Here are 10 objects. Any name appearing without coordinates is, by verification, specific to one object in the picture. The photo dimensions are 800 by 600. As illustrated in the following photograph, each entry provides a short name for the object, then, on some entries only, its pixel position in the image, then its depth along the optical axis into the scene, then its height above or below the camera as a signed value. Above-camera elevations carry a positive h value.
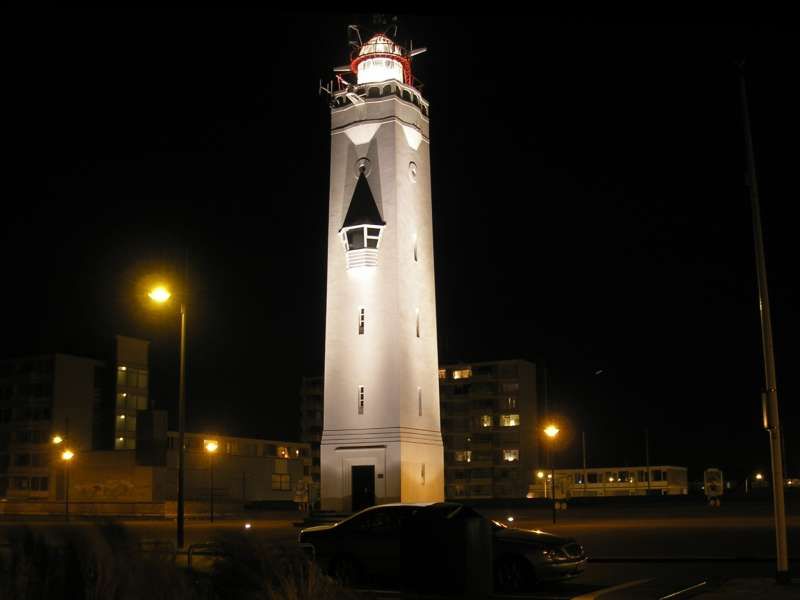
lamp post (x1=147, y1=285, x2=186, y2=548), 29.00 +3.42
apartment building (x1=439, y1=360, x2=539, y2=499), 117.44 +6.86
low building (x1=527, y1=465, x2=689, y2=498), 126.56 +0.56
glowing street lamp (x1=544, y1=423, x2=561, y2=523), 53.03 +2.83
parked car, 18.92 -1.20
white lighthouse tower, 52.72 +9.43
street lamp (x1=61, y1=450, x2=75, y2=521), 67.88 +2.65
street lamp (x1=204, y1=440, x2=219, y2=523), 59.31 +2.70
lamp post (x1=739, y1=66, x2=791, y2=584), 17.79 +1.85
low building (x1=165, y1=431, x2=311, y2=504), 89.25 +2.27
